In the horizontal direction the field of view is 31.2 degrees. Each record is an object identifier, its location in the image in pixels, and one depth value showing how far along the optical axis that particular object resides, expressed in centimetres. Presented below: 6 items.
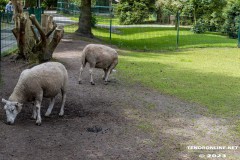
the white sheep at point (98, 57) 1157
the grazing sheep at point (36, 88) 773
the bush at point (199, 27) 3073
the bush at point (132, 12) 3869
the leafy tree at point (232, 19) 2980
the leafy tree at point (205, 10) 3278
